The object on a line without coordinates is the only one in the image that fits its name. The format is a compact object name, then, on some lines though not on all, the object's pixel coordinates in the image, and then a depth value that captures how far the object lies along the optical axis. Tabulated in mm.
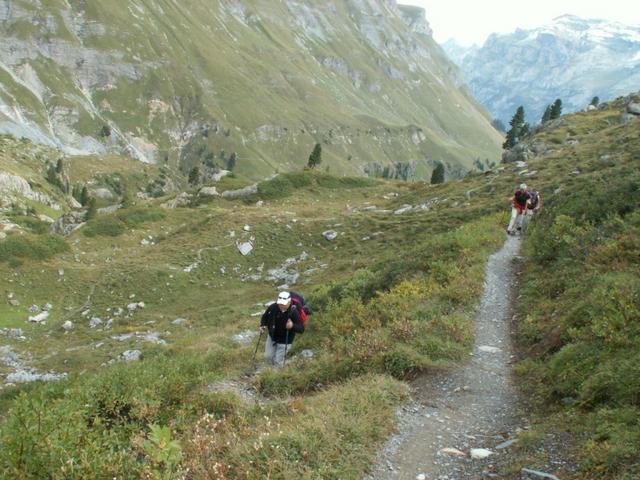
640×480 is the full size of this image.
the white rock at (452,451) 8195
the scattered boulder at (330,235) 38625
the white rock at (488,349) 12859
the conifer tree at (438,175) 102250
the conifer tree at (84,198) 152925
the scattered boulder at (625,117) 54500
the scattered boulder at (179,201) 59634
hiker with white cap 13904
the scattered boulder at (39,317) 30219
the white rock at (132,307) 31719
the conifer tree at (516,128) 114044
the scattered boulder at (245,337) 20853
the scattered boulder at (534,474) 6898
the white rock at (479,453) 8039
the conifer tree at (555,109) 104419
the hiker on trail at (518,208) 25953
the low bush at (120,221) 44938
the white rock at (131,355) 23000
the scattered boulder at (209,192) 59250
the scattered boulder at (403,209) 42834
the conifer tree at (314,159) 86325
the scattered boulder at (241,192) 58219
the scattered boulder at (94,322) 30078
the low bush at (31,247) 35562
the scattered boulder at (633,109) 55878
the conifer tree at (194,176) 131375
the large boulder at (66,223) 53878
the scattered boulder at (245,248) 38125
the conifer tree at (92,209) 71431
